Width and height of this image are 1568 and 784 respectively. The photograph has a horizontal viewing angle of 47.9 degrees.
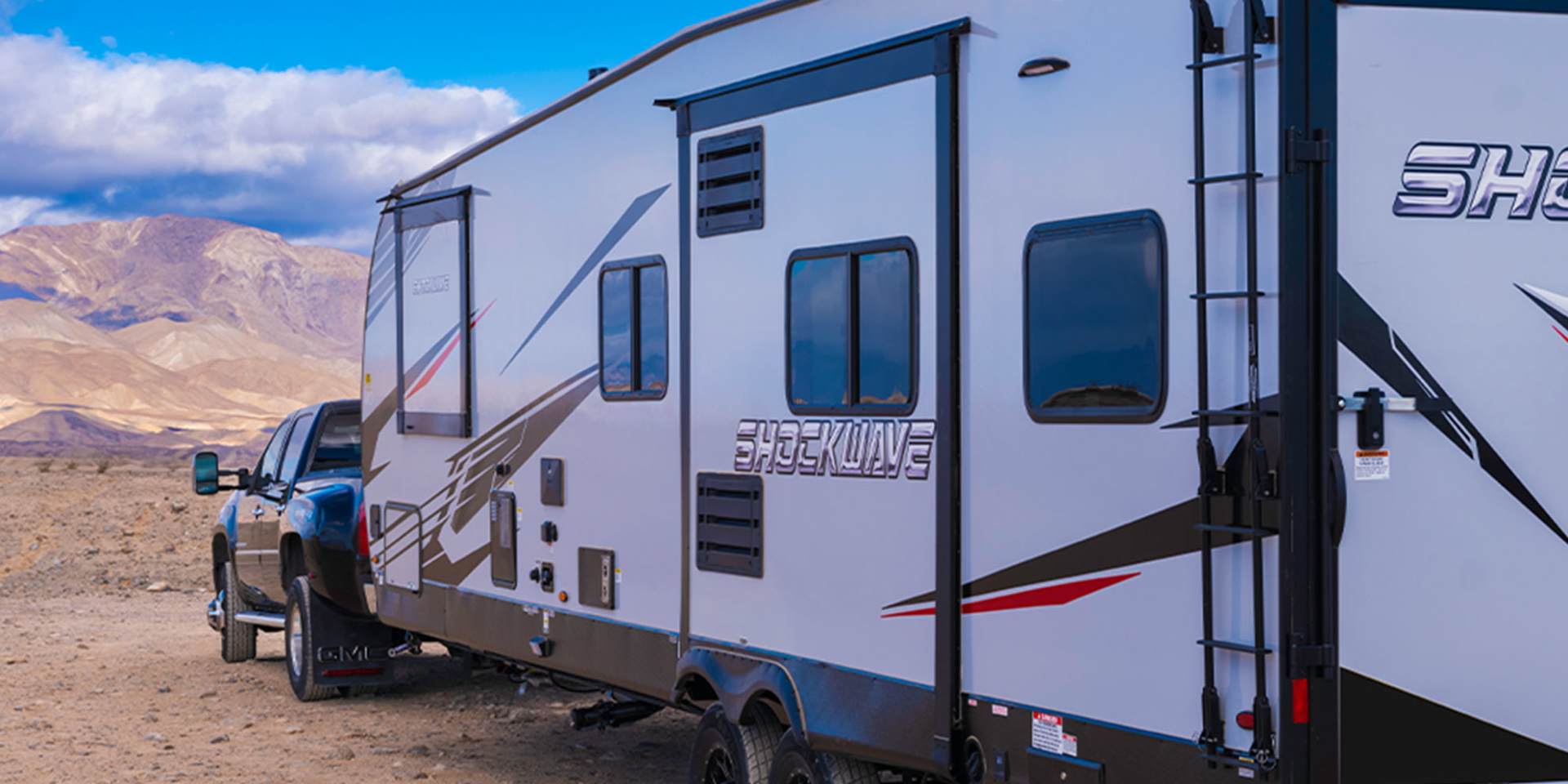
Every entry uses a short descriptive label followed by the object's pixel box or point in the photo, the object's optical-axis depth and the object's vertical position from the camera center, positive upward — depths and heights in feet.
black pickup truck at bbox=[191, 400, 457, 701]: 37.68 -3.53
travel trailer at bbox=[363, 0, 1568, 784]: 15.28 +0.10
